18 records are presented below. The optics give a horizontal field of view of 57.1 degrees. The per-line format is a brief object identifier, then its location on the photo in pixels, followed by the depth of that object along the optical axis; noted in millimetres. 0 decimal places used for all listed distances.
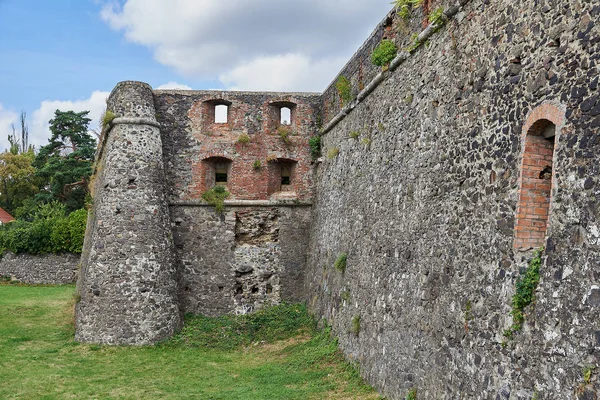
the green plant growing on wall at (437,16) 8000
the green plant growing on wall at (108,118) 15289
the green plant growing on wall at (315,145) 16688
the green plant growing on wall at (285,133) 16822
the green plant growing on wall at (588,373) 4486
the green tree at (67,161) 37281
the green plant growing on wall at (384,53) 10227
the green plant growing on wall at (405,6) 9284
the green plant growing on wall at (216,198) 16375
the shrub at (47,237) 27516
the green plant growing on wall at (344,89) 13273
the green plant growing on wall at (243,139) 16734
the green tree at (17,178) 44406
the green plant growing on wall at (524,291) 5379
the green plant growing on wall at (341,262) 12314
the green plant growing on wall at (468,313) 6539
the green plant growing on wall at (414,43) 8820
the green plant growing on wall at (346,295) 11749
